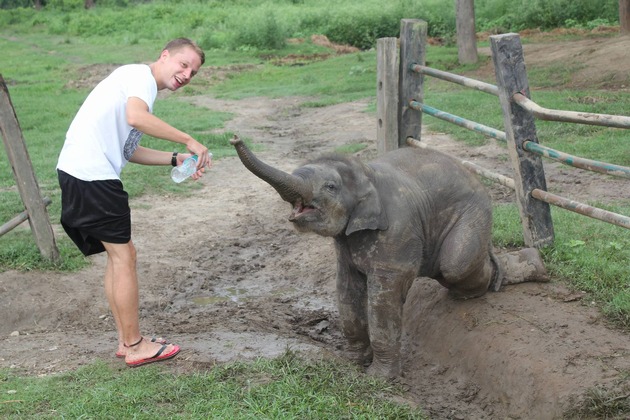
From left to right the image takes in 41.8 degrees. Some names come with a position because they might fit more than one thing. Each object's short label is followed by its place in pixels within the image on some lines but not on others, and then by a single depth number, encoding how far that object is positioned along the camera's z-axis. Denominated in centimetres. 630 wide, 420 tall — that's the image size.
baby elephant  487
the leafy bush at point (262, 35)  2709
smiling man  489
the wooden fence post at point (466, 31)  1744
